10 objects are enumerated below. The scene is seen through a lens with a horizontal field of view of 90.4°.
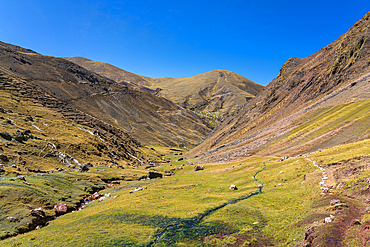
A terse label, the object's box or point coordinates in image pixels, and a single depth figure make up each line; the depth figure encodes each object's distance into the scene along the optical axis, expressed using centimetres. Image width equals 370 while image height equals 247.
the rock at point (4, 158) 4814
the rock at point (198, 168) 7438
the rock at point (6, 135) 5701
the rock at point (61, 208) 3534
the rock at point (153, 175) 6681
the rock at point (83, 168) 6541
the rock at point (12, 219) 2742
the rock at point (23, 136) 6089
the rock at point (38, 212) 3061
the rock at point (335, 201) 1916
